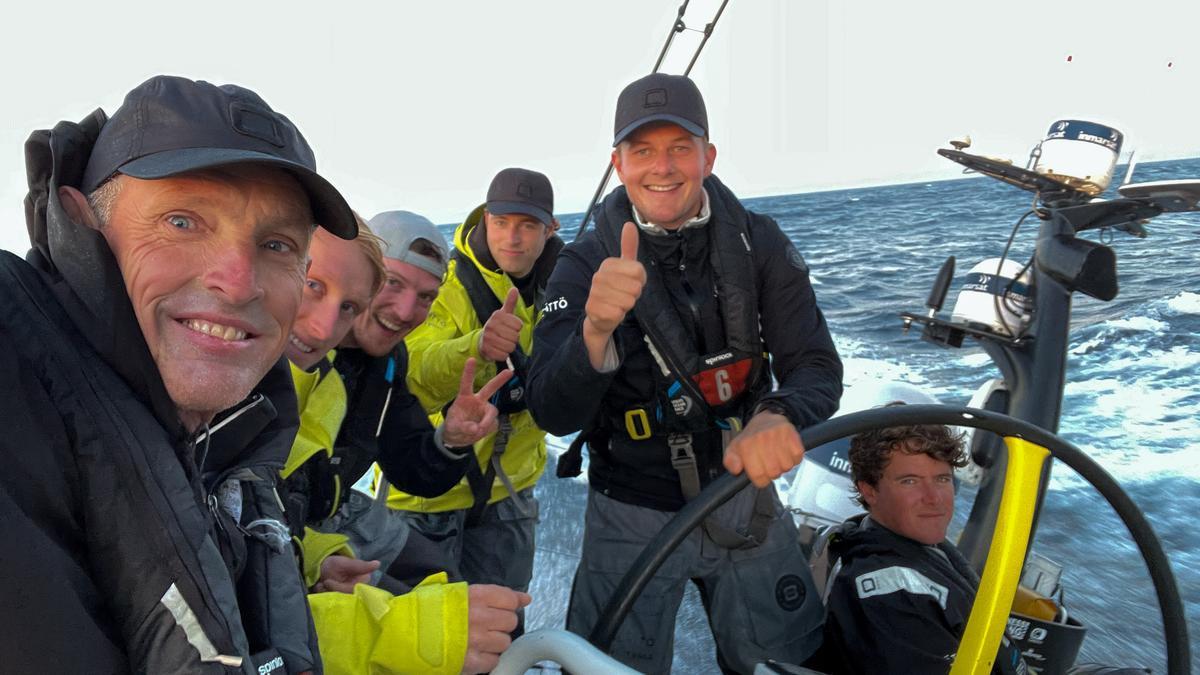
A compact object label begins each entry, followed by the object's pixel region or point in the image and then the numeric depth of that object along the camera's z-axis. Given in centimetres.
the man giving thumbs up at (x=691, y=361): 178
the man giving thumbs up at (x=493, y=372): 247
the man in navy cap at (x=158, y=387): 67
